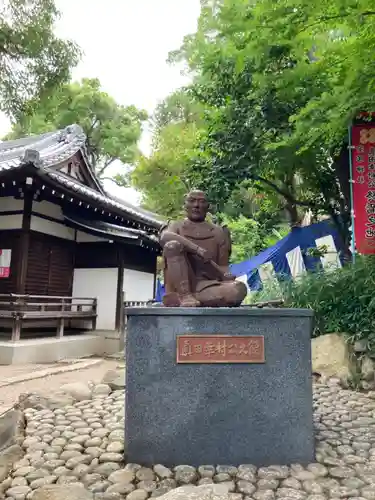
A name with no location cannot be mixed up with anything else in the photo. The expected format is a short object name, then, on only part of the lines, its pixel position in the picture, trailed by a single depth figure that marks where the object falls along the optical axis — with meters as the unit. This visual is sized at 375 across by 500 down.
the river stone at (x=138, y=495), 2.61
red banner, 7.47
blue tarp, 11.29
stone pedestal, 3.21
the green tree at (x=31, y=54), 6.82
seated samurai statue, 3.72
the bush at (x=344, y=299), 6.55
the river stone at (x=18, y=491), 2.63
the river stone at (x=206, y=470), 3.01
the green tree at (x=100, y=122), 23.55
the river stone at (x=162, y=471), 2.99
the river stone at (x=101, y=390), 5.20
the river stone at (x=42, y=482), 2.75
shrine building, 8.27
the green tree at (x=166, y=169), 18.08
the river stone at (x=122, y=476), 2.86
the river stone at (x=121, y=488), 2.71
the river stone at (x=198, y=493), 2.50
